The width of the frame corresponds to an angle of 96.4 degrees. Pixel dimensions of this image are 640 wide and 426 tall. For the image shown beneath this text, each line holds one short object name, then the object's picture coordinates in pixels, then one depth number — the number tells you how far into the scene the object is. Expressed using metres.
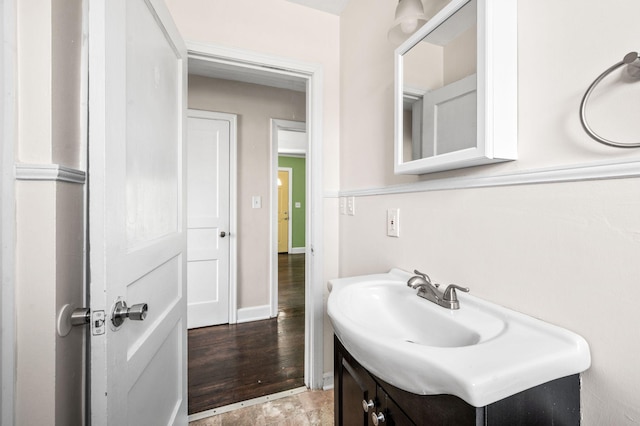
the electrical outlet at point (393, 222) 1.25
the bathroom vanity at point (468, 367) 0.52
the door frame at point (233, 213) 2.65
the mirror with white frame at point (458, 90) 0.74
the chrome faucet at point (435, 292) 0.85
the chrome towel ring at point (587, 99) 0.52
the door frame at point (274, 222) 2.83
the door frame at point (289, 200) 6.81
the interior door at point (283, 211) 6.82
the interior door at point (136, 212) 0.72
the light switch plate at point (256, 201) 2.79
